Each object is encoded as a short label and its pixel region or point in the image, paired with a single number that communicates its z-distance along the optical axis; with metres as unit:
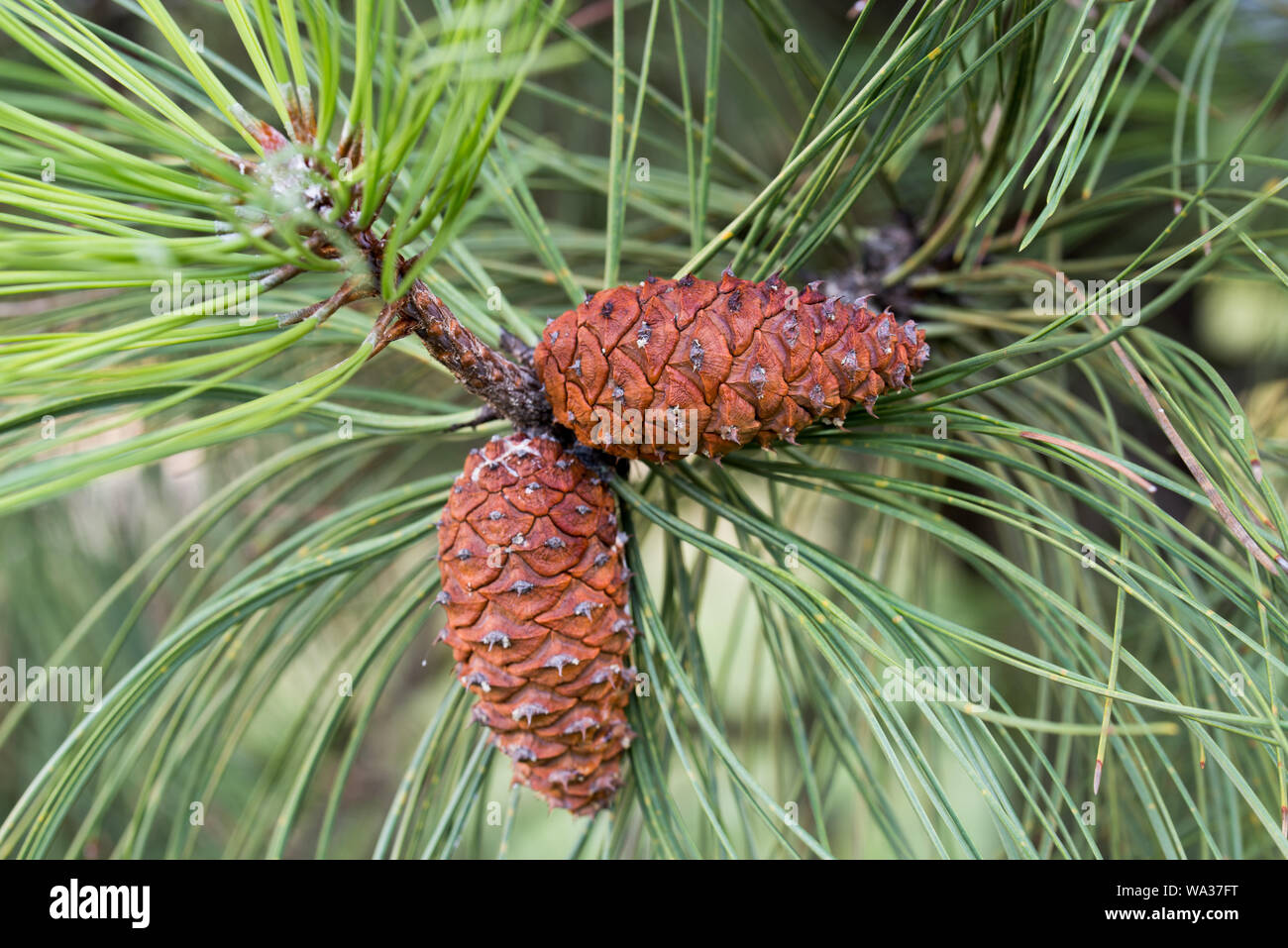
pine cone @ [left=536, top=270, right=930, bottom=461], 0.41
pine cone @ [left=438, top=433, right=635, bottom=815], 0.44
